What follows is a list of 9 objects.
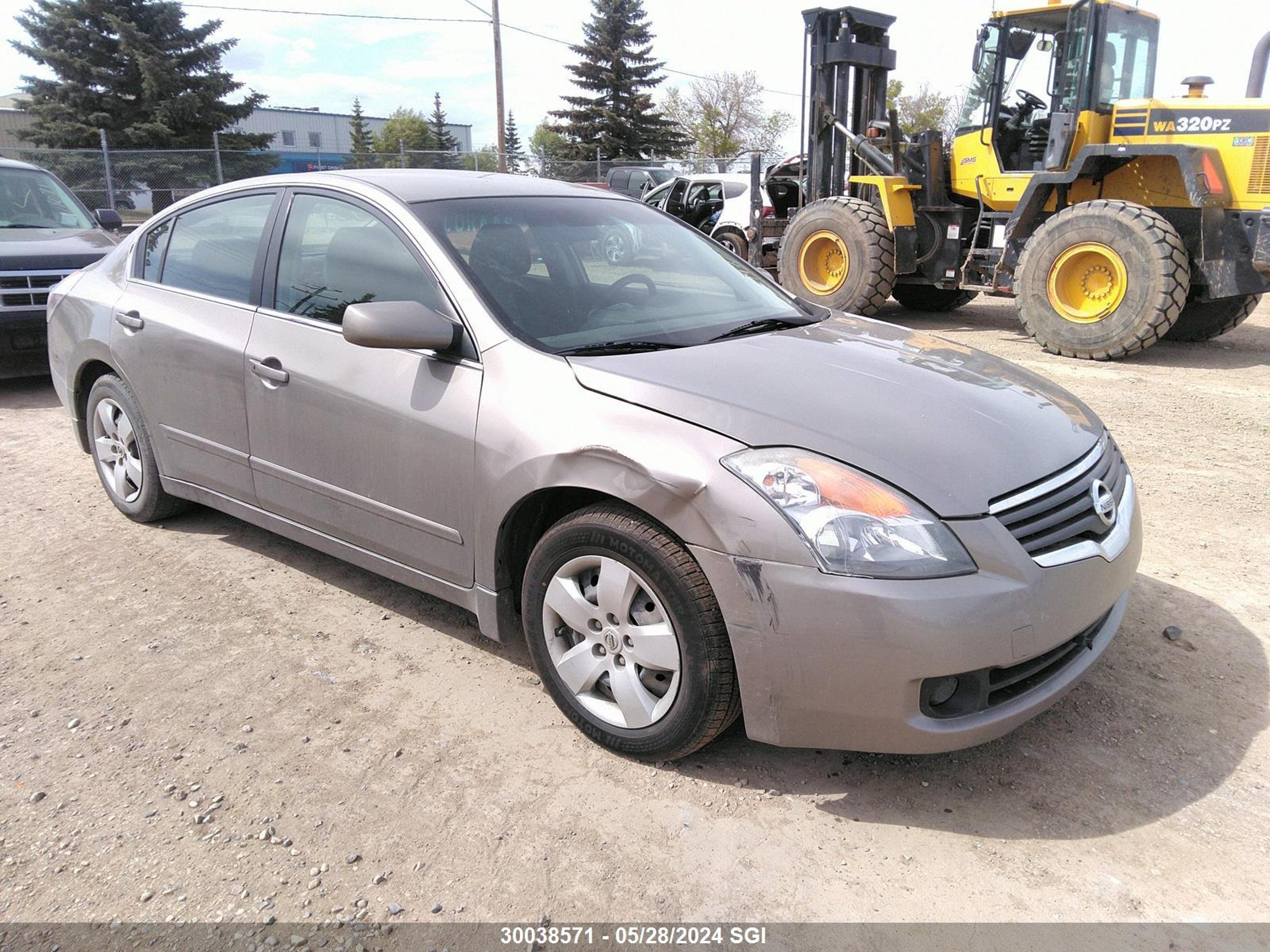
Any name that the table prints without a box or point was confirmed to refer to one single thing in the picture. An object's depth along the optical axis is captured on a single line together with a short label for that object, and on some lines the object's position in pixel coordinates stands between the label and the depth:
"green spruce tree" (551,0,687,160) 49.31
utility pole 27.42
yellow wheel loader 8.42
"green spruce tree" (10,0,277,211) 35.22
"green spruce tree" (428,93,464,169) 25.38
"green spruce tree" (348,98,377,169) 62.69
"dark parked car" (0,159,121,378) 7.11
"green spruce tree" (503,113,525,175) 29.36
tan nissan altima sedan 2.36
